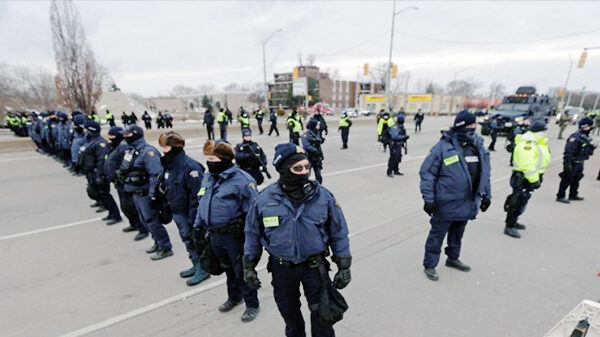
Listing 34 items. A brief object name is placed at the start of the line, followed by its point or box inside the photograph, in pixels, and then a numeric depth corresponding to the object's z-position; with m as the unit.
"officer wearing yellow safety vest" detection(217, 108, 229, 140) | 16.86
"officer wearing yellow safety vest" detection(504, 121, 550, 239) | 4.54
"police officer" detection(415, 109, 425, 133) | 22.09
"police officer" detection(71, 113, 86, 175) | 6.81
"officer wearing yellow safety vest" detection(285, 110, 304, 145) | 13.05
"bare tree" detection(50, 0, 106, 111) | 21.83
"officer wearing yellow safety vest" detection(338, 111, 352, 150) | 13.88
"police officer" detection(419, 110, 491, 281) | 3.35
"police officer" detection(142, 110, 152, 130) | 24.97
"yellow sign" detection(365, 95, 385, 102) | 62.87
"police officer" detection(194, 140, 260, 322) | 2.73
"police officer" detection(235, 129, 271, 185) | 4.75
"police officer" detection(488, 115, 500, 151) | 13.78
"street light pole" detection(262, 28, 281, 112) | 32.49
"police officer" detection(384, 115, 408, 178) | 8.59
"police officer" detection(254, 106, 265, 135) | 20.34
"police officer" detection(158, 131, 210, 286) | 3.35
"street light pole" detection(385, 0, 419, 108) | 27.54
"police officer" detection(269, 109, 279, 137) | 19.02
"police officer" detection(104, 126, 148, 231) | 4.58
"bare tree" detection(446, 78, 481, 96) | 116.82
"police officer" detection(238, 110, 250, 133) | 15.66
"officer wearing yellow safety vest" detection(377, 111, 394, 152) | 10.39
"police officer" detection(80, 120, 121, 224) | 5.33
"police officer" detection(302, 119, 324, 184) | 7.34
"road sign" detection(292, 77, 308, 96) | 53.71
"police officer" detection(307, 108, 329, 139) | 10.53
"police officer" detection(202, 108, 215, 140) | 17.58
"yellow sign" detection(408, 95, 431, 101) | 62.22
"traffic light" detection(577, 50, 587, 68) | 25.58
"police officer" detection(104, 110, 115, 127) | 21.53
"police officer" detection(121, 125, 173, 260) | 4.03
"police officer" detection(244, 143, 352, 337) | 2.07
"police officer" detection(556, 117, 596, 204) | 5.93
